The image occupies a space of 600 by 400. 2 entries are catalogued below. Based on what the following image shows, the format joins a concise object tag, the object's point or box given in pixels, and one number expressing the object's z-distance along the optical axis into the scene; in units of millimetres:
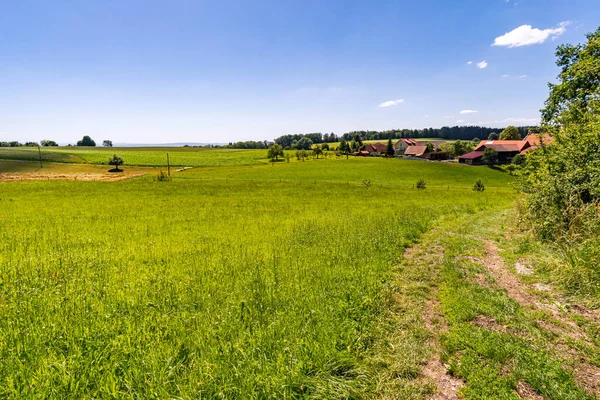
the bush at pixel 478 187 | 46938
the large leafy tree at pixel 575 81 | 14438
